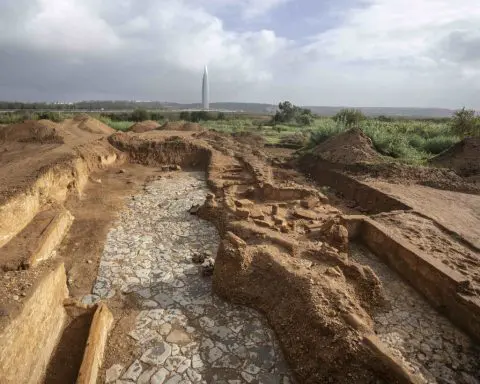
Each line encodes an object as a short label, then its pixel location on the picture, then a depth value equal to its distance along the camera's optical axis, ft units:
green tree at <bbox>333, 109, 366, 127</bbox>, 79.51
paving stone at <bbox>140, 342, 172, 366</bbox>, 11.46
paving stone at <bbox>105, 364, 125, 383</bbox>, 10.80
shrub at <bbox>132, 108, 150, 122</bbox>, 103.50
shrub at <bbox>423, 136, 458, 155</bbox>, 46.01
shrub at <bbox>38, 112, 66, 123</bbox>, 73.83
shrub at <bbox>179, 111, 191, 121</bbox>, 124.30
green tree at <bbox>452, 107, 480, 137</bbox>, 57.67
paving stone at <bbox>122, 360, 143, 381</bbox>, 10.88
